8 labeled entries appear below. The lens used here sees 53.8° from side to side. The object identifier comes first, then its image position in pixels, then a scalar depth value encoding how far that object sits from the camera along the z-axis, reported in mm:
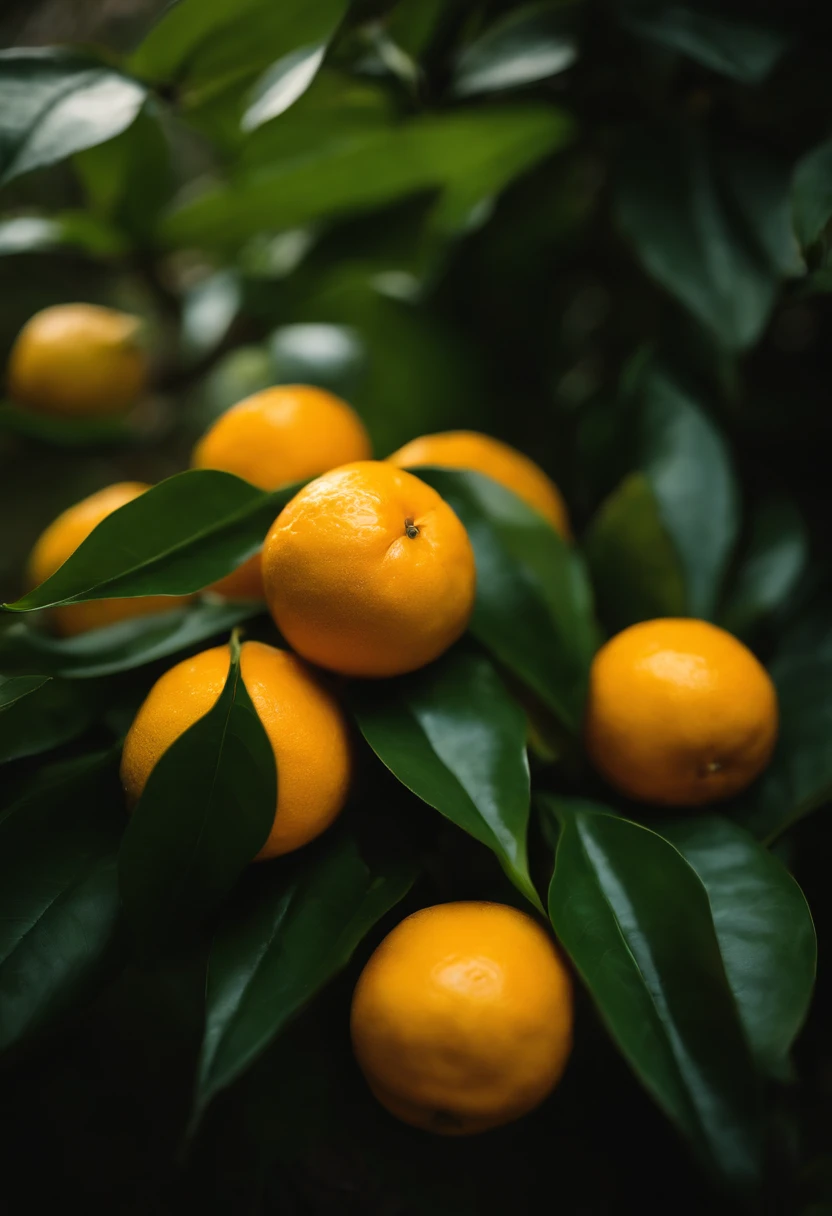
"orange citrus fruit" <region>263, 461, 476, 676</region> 504
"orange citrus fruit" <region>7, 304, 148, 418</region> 945
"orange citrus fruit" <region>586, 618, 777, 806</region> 546
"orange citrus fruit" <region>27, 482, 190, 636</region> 636
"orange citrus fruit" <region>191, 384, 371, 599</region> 648
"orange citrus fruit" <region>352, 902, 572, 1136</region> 451
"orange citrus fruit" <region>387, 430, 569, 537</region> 701
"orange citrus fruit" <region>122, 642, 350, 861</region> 505
